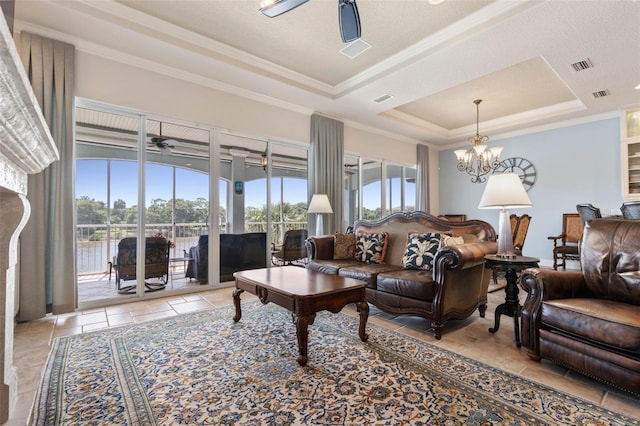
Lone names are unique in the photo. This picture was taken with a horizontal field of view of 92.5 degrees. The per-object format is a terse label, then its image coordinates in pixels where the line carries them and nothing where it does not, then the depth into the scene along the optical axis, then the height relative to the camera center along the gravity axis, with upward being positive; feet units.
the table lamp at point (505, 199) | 8.61 +0.44
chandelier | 16.53 +3.42
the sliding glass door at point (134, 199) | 11.53 +0.76
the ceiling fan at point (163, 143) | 12.96 +3.20
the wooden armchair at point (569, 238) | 16.31 -1.35
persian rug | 5.01 -3.27
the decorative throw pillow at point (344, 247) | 12.84 -1.32
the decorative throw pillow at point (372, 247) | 11.98 -1.26
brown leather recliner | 5.46 -1.91
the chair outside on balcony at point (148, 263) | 12.21 -1.88
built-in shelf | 16.61 +3.27
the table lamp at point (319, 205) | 15.64 +0.57
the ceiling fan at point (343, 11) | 6.63 +4.55
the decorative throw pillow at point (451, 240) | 9.40 -0.80
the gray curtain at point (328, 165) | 17.24 +2.92
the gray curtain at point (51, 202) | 9.67 +0.52
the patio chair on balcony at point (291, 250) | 16.51 -1.83
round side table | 8.06 -1.82
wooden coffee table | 6.84 -1.88
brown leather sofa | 8.36 -1.84
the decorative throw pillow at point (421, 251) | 9.93 -1.20
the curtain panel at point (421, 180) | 24.21 +2.80
